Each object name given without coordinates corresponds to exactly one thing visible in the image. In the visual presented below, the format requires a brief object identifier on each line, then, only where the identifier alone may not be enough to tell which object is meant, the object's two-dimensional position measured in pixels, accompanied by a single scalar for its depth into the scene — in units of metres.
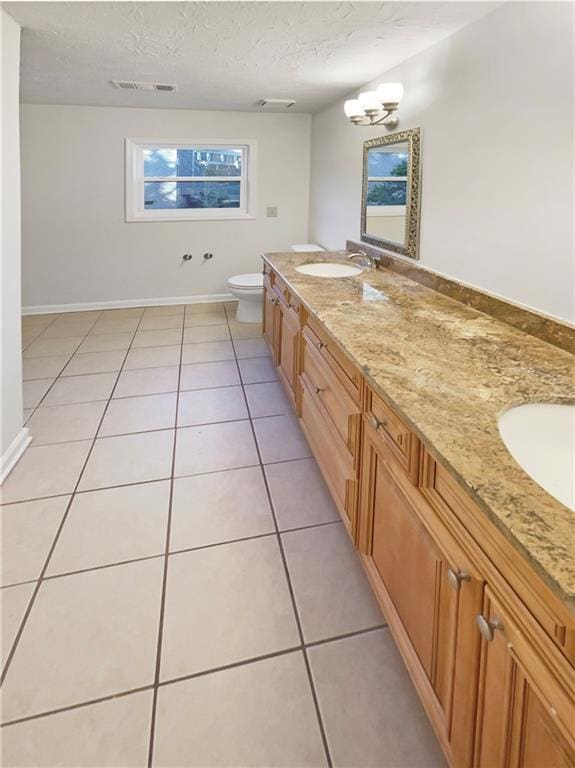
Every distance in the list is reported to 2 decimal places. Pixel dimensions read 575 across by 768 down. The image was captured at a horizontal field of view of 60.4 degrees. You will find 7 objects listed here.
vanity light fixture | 2.54
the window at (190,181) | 4.80
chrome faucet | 2.92
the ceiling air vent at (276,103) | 4.05
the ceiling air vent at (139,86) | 3.39
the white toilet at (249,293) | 4.23
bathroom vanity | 0.72
